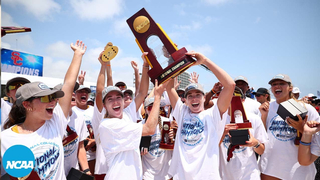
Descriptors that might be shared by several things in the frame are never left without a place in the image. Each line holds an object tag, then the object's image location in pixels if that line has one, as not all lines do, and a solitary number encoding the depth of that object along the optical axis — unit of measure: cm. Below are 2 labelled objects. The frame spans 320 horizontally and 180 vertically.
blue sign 2048
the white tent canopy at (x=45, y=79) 1152
